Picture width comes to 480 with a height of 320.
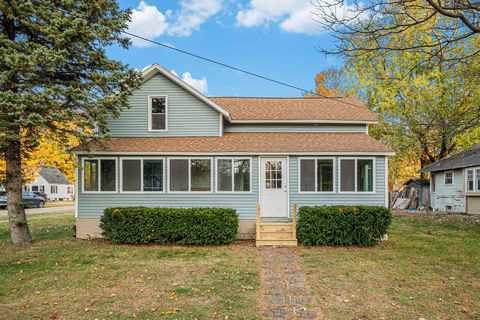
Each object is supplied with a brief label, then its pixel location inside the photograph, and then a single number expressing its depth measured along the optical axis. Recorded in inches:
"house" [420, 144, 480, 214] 742.5
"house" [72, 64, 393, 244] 443.2
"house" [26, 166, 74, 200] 1791.3
